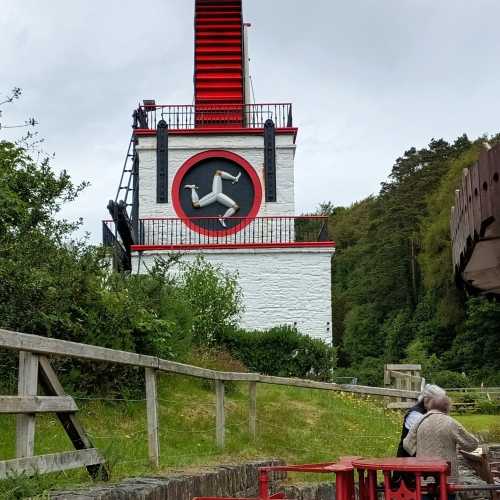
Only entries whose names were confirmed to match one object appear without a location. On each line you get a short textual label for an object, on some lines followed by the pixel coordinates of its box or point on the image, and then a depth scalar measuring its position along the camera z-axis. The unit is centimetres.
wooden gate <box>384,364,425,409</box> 2178
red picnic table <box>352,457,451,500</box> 539
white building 2738
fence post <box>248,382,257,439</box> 1183
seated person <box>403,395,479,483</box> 672
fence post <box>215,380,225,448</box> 998
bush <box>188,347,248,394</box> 1608
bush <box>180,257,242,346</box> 2303
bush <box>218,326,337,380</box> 2283
